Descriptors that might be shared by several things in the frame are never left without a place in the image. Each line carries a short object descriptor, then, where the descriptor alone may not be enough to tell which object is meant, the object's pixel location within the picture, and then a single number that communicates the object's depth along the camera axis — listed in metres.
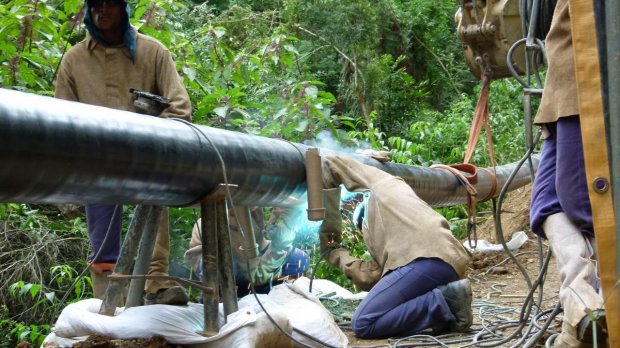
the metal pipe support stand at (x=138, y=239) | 3.95
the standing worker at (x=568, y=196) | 2.66
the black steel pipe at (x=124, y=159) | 2.74
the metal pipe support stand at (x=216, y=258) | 3.72
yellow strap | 2.03
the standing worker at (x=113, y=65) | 5.05
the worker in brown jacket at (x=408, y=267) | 4.86
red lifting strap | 5.41
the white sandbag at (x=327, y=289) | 5.89
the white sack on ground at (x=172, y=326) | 3.57
